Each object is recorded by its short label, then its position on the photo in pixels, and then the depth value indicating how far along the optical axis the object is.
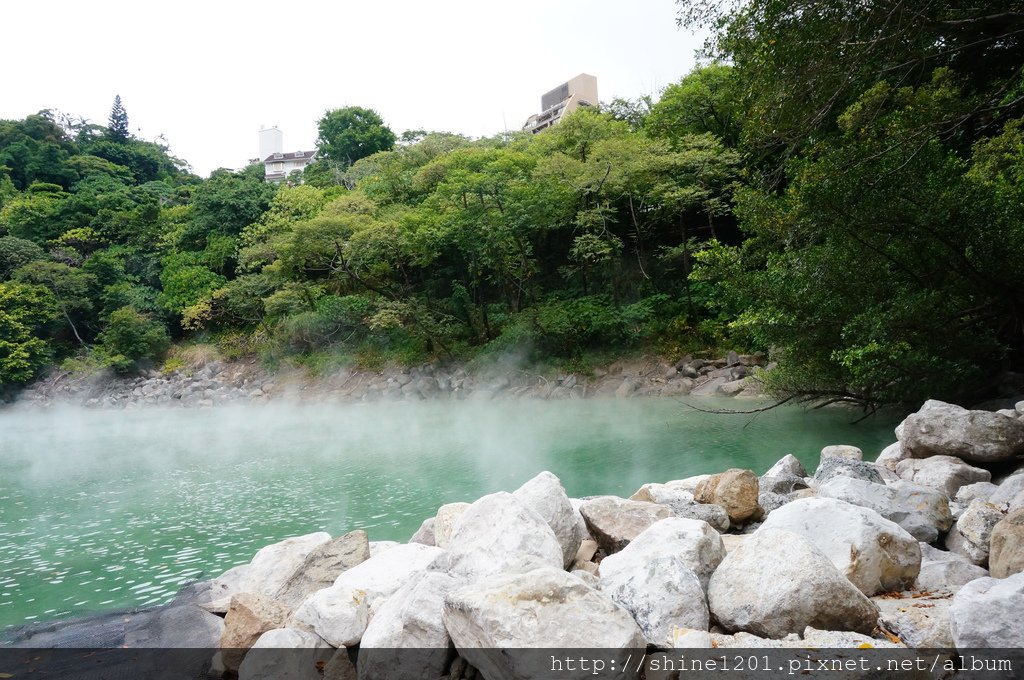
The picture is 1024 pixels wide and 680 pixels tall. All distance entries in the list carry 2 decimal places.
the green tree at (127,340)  24.14
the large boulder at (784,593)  2.59
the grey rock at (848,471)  4.64
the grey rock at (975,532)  3.54
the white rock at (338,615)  3.31
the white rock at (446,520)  4.55
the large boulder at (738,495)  4.57
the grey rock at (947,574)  3.09
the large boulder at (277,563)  4.41
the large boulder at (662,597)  2.75
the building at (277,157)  55.78
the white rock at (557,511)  3.94
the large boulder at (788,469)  5.35
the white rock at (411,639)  2.84
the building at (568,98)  44.64
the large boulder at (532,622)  2.43
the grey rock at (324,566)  4.11
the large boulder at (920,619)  2.41
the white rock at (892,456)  5.93
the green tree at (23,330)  23.08
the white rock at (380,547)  4.64
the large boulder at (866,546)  3.05
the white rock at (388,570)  3.71
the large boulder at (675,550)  3.08
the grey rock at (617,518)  4.09
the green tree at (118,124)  45.25
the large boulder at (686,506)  4.42
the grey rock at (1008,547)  3.01
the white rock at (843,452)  5.77
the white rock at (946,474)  4.89
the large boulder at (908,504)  3.78
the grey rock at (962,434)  5.35
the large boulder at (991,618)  2.18
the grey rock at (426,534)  4.96
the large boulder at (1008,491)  4.04
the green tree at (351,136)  35.54
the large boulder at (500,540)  3.35
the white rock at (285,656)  3.08
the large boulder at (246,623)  3.42
